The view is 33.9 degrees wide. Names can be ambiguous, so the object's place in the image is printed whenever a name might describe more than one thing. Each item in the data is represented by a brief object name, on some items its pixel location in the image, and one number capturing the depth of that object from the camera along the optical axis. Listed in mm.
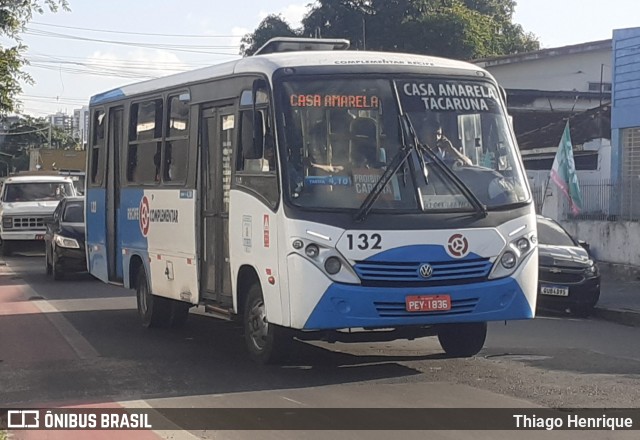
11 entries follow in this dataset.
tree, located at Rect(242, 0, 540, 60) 53938
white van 28516
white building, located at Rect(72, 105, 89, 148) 111519
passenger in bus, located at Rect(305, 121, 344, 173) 9688
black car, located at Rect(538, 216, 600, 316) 16297
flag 23453
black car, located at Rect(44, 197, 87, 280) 21703
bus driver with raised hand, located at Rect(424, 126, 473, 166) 9945
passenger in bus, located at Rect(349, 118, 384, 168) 9719
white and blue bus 9430
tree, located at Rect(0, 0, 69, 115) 24406
